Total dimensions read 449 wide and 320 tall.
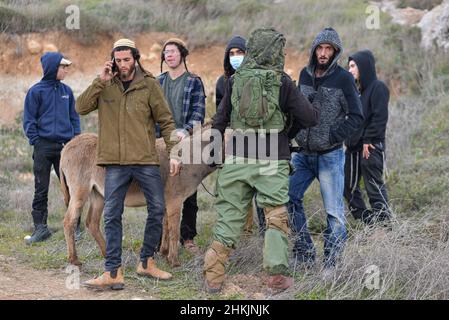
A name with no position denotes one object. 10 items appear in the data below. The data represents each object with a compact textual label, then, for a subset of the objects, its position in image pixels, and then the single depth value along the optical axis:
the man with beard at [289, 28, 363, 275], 10.95
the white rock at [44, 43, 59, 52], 29.03
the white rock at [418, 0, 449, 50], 28.95
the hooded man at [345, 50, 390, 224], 14.89
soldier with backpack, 9.95
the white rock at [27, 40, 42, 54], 28.91
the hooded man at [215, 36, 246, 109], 13.01
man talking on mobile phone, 10.70
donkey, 12.15
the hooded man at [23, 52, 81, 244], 14.82
